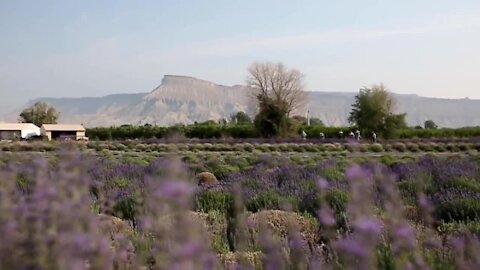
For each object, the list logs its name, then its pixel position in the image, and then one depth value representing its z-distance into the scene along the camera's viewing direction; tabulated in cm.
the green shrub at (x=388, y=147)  4379
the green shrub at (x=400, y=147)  4376
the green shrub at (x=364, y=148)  4051
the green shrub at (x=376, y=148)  4240
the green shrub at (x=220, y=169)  1709
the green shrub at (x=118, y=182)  1110
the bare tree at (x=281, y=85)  8944
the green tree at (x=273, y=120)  7050
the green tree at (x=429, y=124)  10349
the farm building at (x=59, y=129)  9369
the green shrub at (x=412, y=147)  4338
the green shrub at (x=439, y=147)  4312
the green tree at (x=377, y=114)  7000
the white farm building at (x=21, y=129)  10082
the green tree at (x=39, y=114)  11894
